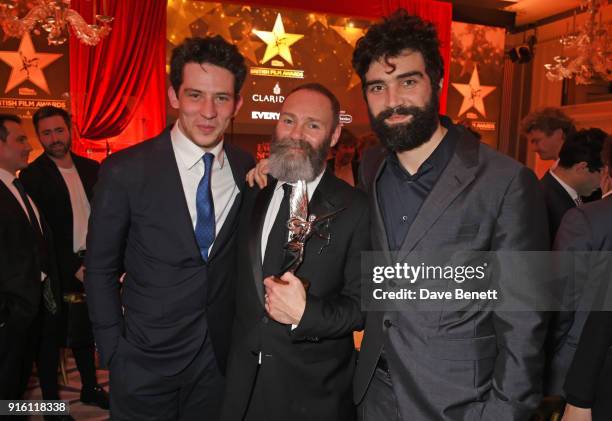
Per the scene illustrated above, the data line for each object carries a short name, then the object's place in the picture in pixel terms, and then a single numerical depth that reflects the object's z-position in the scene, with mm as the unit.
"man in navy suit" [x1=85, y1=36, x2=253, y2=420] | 2150
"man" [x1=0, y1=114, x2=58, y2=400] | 2945
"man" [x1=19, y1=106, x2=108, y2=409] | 3641
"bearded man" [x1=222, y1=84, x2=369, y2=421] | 1955
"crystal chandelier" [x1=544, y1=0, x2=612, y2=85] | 6285
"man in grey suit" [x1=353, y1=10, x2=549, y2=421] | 1638
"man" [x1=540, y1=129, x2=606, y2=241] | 3475
